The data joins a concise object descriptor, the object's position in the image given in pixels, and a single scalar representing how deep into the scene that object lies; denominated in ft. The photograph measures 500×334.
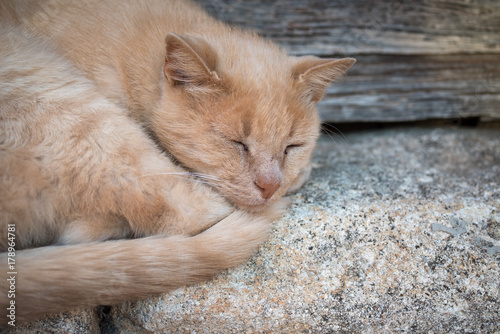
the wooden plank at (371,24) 9.83
